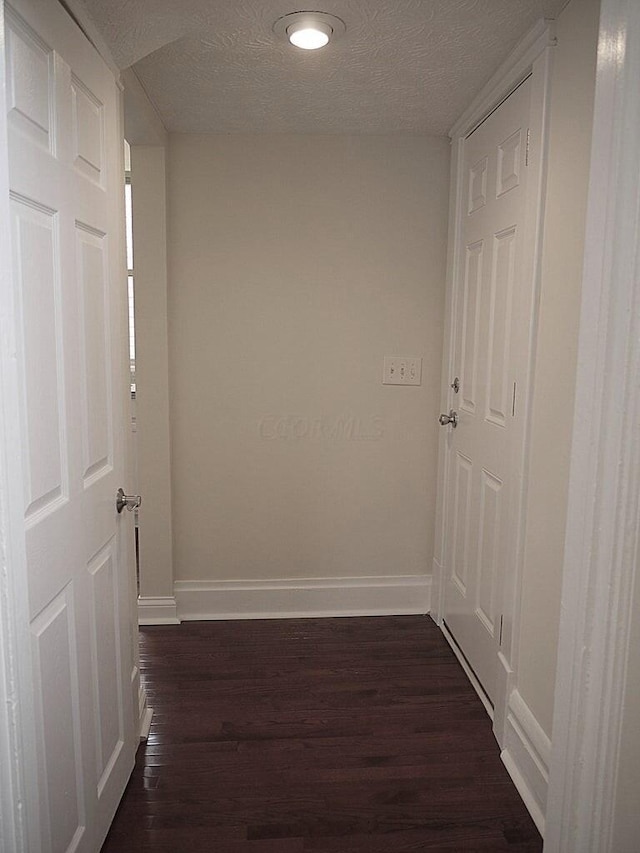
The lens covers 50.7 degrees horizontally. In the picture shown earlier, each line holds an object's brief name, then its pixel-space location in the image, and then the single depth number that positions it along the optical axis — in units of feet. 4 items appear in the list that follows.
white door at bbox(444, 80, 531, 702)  7.23
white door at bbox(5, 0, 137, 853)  4.13
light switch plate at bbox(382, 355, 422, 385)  10.13
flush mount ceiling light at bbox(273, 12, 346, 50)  6.02
